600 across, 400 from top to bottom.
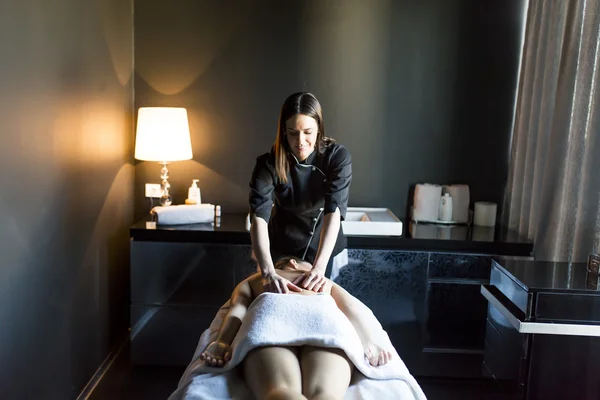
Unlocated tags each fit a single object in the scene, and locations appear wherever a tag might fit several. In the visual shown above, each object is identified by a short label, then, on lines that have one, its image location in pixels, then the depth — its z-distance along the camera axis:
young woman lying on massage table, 1.39
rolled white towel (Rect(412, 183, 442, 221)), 3.07
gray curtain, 2.27
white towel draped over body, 1.47
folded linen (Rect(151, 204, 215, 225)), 2.77
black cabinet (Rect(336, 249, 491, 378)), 2.69
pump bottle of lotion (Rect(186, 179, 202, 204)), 3.08
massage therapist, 2.04
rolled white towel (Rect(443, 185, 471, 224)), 3.11
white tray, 2.67
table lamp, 2.84
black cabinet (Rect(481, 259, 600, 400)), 1.76
